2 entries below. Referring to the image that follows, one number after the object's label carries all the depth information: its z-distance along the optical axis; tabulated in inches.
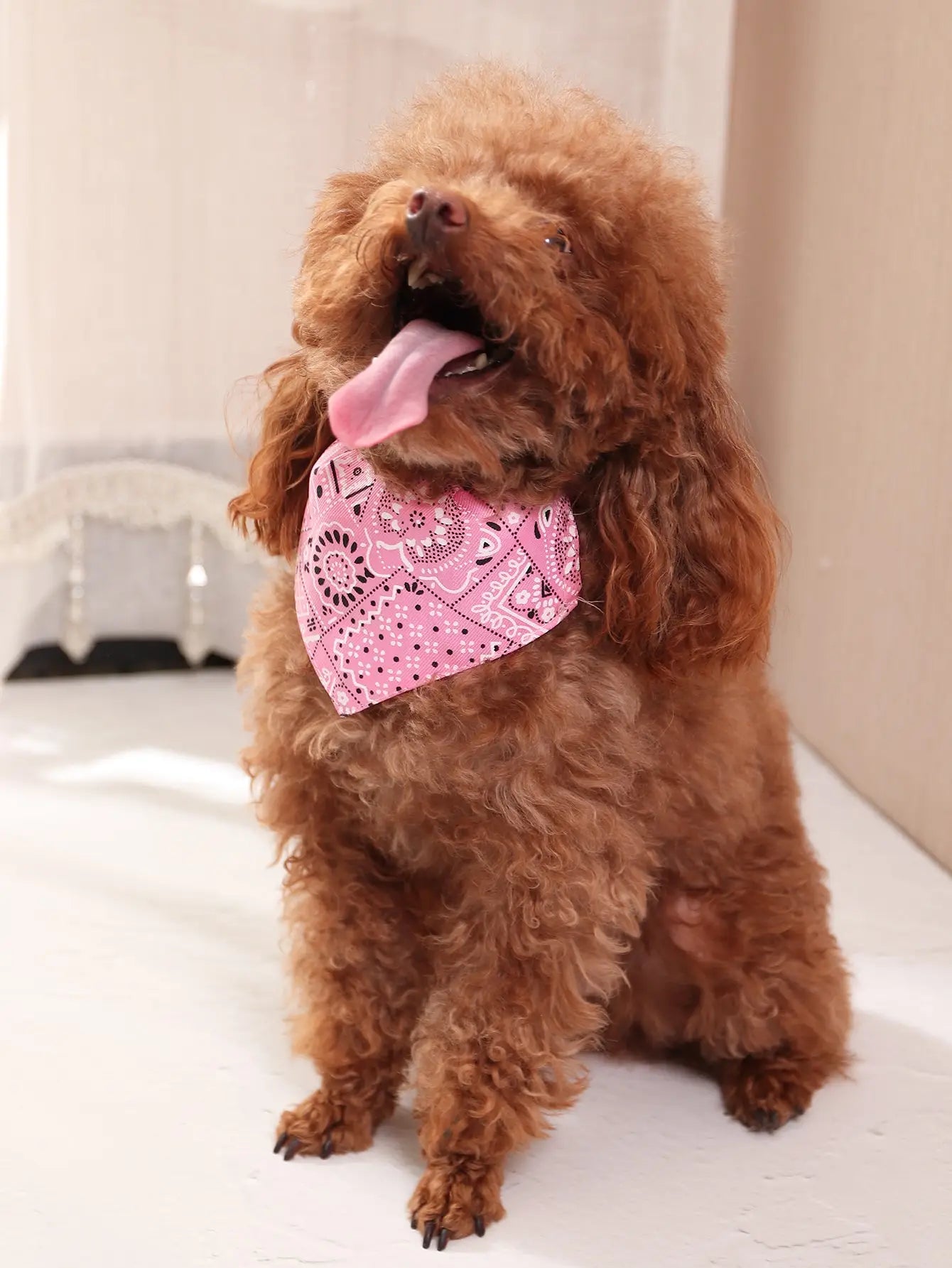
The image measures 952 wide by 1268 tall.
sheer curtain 96.5
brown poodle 48.3
